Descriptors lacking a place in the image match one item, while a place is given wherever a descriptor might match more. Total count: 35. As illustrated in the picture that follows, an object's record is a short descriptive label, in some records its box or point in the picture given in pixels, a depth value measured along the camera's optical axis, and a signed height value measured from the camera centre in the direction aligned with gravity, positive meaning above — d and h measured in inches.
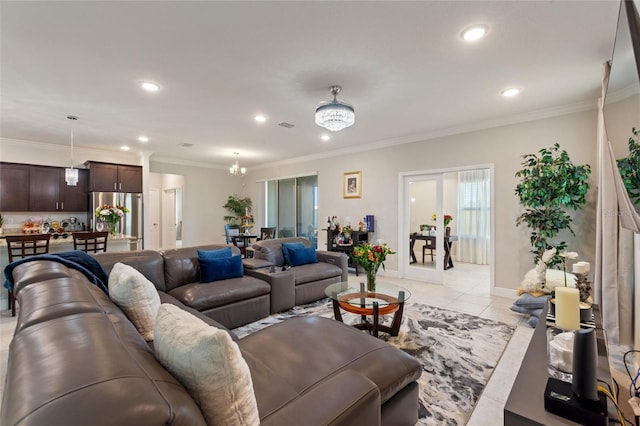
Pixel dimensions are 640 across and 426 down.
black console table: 227.3 -26.4
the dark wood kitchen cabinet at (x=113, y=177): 228.5 +28.7
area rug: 76.3 -51.1
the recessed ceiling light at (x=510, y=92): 128.9 +55.4
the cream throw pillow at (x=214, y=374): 33.5 -19.8
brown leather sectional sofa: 24.1 -17.6
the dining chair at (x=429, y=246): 213.0 -26.7
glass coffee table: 103.3 -34.7
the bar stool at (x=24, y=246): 142.1 -17.7
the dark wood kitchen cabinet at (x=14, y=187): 204.4 +17.7
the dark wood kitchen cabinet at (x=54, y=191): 215.8 +15.9
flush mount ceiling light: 118.0 +40.5
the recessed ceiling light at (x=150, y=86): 122.5 +55.5
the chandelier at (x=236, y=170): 258.8 +38.6
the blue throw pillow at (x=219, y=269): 127.0 -26.5
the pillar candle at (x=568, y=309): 60.5 -21.2
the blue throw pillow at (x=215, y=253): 130.4 -20.0
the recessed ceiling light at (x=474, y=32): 85.4 +55.3
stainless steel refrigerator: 226.4 +2.8
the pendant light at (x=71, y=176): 183.6 +22.9
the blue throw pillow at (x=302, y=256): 166.7 -26.7
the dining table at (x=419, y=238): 213.2 -22.4
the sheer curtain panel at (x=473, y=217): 274.1 -6.2
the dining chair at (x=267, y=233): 273.7 -21.2
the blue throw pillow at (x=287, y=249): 167.5 -22.7
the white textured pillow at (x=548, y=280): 126.5 -32.2
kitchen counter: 147.8 -21.0
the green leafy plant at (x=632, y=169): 58.6 +10.3
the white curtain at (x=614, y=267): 104.2 -21.0
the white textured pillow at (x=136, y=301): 65.6 -21.1
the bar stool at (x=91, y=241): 161.8 -17.6
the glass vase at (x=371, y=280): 116.0 -28.4
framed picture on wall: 239.9 +22.8
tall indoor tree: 135.2 +8.9
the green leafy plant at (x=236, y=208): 336.8 +3.8
